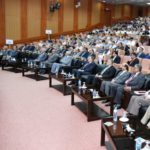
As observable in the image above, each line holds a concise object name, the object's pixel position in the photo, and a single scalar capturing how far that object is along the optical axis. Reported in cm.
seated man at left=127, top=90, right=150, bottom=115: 337
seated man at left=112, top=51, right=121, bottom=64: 603
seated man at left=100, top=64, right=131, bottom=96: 424
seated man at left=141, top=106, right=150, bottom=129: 289
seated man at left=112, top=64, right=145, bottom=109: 397
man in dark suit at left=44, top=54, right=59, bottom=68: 703
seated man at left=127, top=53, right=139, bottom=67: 502
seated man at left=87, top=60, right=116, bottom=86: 479
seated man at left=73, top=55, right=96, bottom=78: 536
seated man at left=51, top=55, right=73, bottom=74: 637
